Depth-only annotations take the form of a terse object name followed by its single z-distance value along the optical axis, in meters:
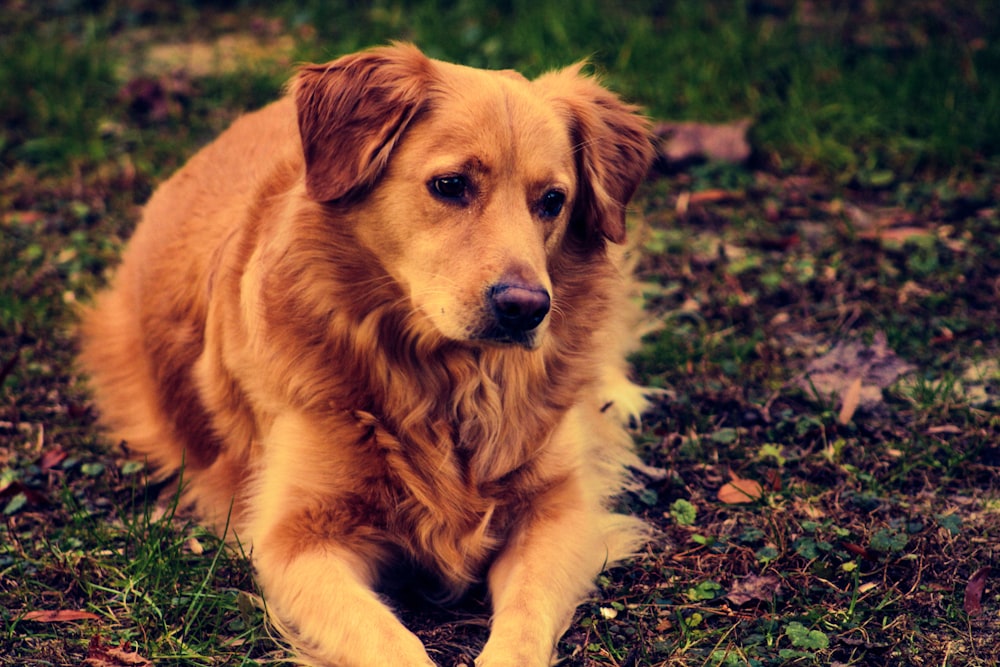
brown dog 2.87
